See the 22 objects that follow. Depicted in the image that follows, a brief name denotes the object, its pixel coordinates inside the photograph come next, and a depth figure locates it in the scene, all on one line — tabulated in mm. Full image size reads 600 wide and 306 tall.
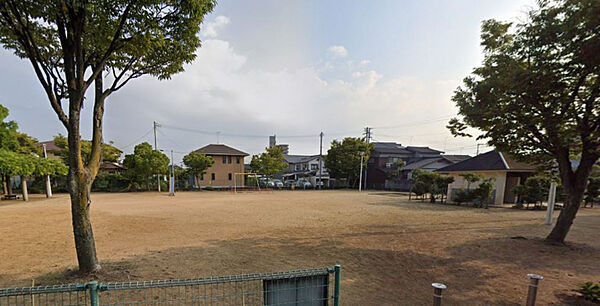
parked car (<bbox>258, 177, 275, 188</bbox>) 36847
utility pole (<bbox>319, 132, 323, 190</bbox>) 37997
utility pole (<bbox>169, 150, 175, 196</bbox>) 22766
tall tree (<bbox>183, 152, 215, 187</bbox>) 28984
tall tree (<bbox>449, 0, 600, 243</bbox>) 5102
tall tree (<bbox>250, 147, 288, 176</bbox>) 31672
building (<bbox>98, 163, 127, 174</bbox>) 27856
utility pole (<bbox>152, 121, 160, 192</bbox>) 27172
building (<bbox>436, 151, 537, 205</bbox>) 17766
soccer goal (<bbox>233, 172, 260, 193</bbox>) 34781
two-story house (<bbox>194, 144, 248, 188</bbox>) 34188
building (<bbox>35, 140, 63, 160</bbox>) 25631
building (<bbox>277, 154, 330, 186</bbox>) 43666
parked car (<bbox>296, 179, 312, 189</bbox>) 37100
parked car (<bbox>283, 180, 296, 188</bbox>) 38212
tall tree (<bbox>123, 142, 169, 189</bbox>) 25000
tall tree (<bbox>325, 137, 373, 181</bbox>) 35469
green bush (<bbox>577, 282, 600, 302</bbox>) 3648
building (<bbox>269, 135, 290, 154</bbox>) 72250
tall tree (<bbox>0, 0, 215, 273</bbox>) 3965
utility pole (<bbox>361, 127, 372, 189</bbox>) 42875
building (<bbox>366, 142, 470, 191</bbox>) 34750
